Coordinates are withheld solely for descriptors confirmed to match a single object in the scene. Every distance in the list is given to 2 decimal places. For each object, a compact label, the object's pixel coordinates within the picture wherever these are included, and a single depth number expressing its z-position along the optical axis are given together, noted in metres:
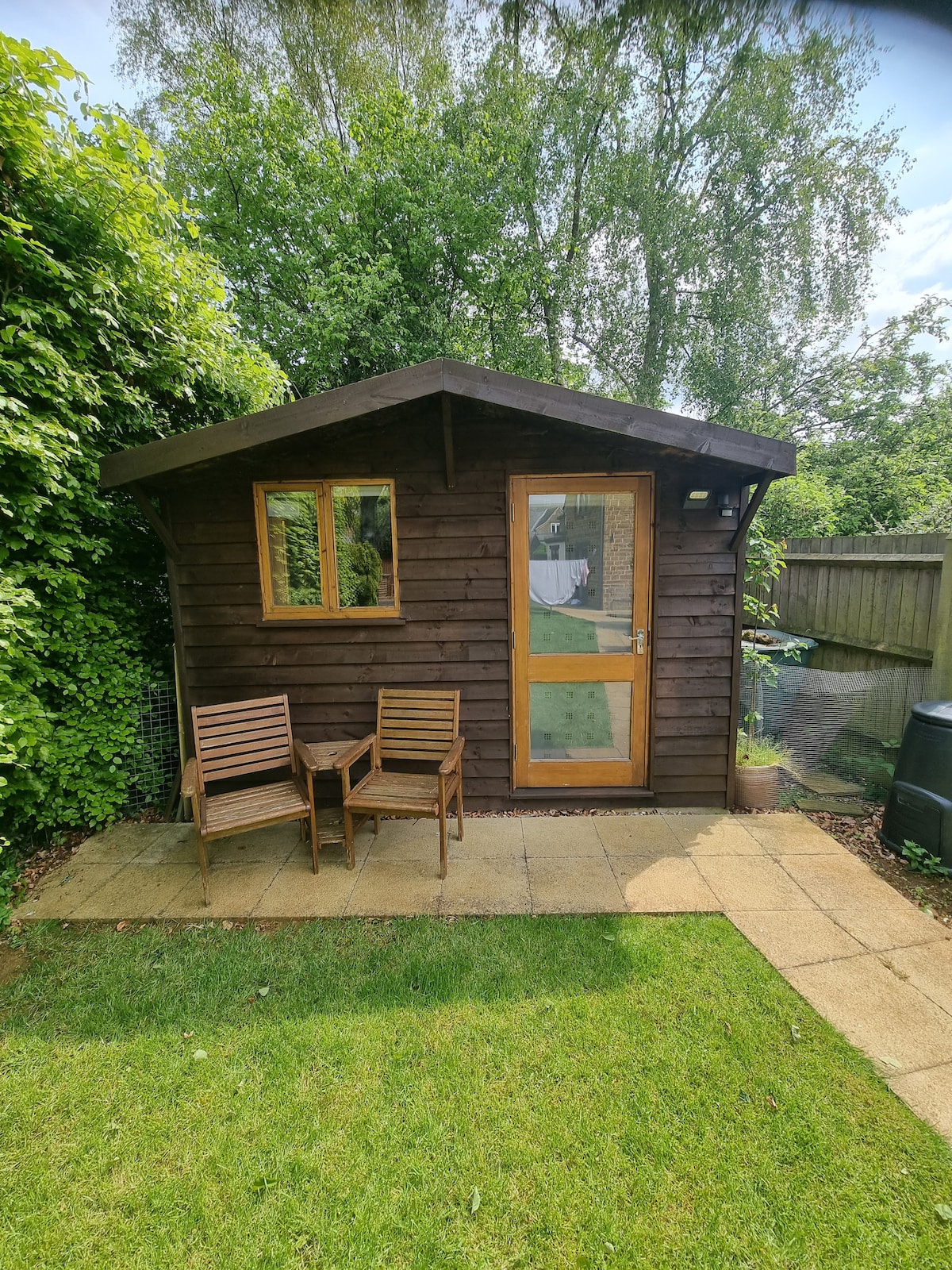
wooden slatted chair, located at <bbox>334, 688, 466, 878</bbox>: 2.75
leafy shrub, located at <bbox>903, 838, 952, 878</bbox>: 2.74
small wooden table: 2.91
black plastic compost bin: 2.75
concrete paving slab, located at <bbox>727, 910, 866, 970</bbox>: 2.17
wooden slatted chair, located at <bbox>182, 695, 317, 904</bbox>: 2.63
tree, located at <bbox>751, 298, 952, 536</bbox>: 9.13
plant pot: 3.48
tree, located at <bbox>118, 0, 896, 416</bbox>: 8.91
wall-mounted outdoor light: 3.20
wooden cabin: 3.29
